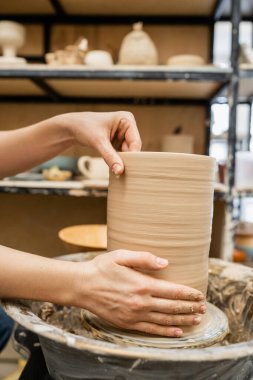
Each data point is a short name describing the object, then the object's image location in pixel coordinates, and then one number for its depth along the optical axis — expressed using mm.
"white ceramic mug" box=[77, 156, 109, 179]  1593
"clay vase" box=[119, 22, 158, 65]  1525
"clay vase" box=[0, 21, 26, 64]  1640
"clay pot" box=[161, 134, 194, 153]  1702
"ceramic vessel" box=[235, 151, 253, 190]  1578
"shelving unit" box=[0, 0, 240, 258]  1489
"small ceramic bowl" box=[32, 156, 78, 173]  1712
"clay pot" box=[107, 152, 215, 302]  584
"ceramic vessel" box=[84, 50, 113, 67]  1528
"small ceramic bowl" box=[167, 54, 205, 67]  1513
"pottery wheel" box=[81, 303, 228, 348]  583
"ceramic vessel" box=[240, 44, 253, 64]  1534
